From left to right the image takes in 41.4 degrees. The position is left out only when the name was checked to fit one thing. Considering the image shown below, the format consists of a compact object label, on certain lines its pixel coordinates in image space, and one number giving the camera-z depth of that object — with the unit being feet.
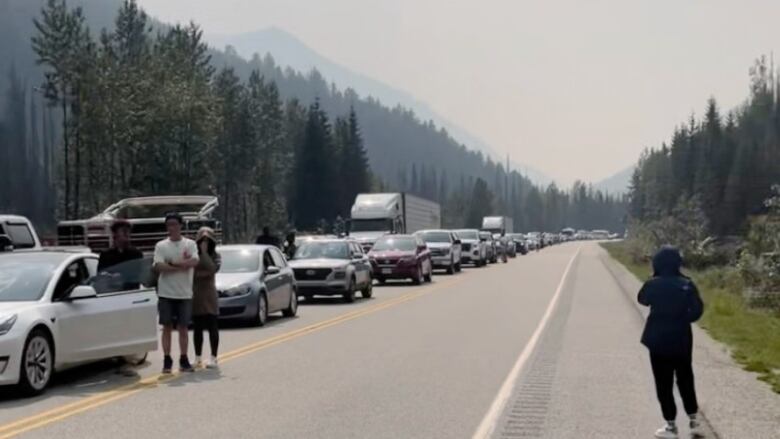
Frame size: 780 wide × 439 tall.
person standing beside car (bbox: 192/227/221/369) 42.27
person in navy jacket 27.73
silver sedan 61.57
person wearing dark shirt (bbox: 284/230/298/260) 102.12
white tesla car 34.19
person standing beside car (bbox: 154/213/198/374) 40.52
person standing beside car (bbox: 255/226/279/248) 92.29
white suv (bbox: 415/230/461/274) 146.51
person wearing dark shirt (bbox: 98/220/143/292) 41.04
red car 115.36
